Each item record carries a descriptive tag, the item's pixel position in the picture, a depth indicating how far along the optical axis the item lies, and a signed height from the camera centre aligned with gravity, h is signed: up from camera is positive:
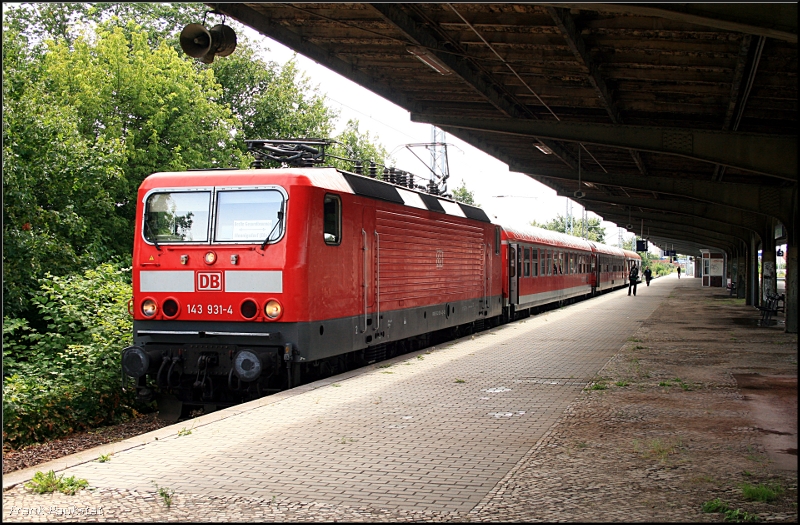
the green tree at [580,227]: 116.76 +6.31
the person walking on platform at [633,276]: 46.16 -0.37
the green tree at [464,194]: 69.69 +6.44
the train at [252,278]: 10.20 -0.14
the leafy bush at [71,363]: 11.46 -1.60
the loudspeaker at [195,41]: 9.23 +2.55
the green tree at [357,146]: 45.86 +7.13
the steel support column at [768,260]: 24.31 +0.31
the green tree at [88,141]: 16.95 +3.57
